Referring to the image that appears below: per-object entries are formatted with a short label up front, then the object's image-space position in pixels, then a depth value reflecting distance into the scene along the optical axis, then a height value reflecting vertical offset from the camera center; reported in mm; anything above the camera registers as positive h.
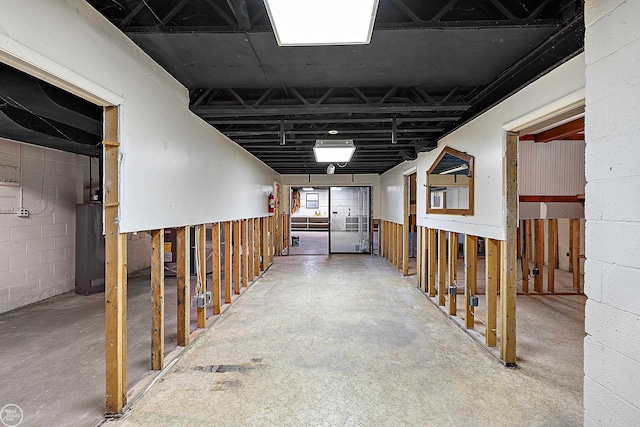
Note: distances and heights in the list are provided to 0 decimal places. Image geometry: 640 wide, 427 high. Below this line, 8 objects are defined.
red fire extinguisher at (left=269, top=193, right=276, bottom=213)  7195 +255
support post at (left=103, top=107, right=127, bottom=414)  1993 -388
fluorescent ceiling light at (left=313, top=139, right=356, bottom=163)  4090 +889
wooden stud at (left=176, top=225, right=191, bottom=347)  2959 -700
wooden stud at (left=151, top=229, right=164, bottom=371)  2533 -734
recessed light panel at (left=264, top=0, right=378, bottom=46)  1336 +902
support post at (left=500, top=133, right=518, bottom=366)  2709 -339
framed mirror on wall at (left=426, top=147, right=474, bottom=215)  3535 +383
